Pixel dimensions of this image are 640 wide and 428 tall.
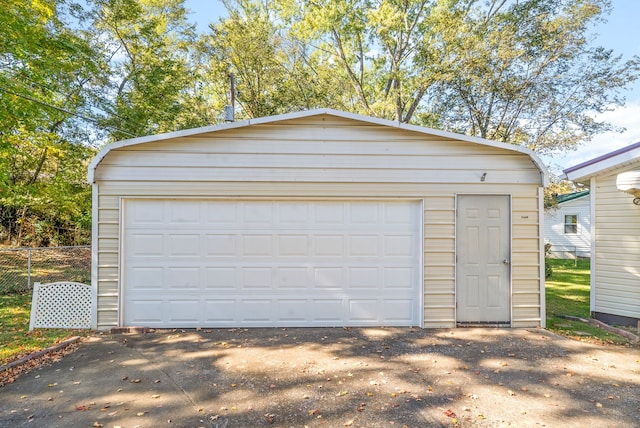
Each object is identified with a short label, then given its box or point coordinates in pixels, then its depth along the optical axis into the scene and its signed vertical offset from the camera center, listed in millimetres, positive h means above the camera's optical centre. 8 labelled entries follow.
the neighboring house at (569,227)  17016 -194
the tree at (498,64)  11250 +5407
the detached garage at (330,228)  5418 -98
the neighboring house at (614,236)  5961 -228
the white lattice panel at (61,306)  5375 -1329
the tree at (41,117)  7312 +2595
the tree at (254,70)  15047 +6817
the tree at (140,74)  11727 +5505
